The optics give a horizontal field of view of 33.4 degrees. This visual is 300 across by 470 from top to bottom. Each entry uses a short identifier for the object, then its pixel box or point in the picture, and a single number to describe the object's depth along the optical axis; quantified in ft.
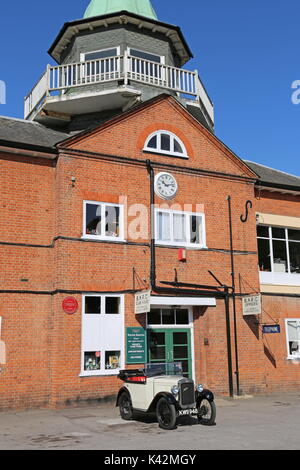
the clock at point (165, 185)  57.36
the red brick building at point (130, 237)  49.44
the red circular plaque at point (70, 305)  49.19
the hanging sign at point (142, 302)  50.19
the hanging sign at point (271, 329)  56.29
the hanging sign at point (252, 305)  56.81
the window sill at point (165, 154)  58.08
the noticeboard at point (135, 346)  51.35
